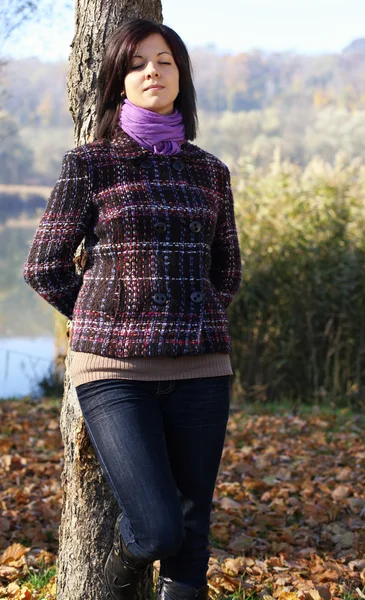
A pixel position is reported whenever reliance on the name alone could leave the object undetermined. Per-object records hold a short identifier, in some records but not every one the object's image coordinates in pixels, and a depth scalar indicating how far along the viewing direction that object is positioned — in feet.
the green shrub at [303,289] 25.62
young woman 7.31
